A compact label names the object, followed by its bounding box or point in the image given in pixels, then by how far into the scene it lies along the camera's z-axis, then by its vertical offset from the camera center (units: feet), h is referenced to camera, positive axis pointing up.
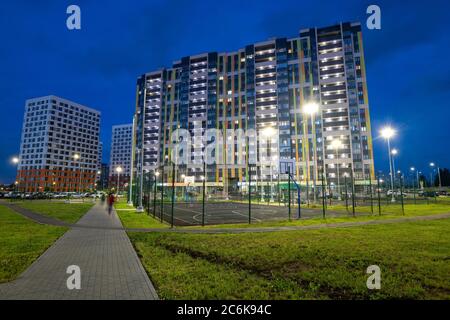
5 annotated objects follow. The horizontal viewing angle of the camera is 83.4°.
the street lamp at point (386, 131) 109.80 +22.01
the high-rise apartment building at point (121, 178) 626.44 +16.48
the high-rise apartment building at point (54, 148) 437.17 +67.96
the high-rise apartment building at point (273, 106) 307.17 +107.30
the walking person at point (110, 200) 73.92 -4.51
